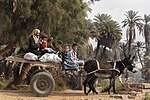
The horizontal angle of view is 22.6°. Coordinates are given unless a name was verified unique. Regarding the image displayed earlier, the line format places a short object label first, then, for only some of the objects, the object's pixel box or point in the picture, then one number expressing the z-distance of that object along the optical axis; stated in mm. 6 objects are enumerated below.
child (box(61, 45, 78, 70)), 12898
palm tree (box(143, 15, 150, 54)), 71312
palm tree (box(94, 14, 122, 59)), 57250
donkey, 13578
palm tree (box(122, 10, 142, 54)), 67250
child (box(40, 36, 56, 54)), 12913
